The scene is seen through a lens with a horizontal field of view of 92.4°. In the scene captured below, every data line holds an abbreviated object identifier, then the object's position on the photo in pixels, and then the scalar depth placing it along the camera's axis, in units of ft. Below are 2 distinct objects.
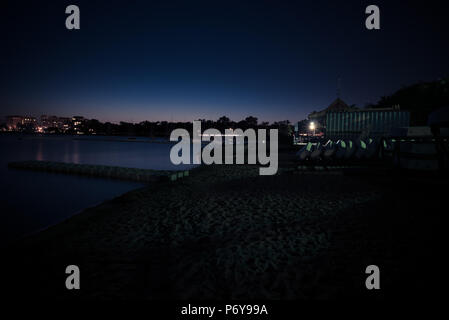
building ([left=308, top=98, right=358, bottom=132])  84.12
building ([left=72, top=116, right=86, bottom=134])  640.58
